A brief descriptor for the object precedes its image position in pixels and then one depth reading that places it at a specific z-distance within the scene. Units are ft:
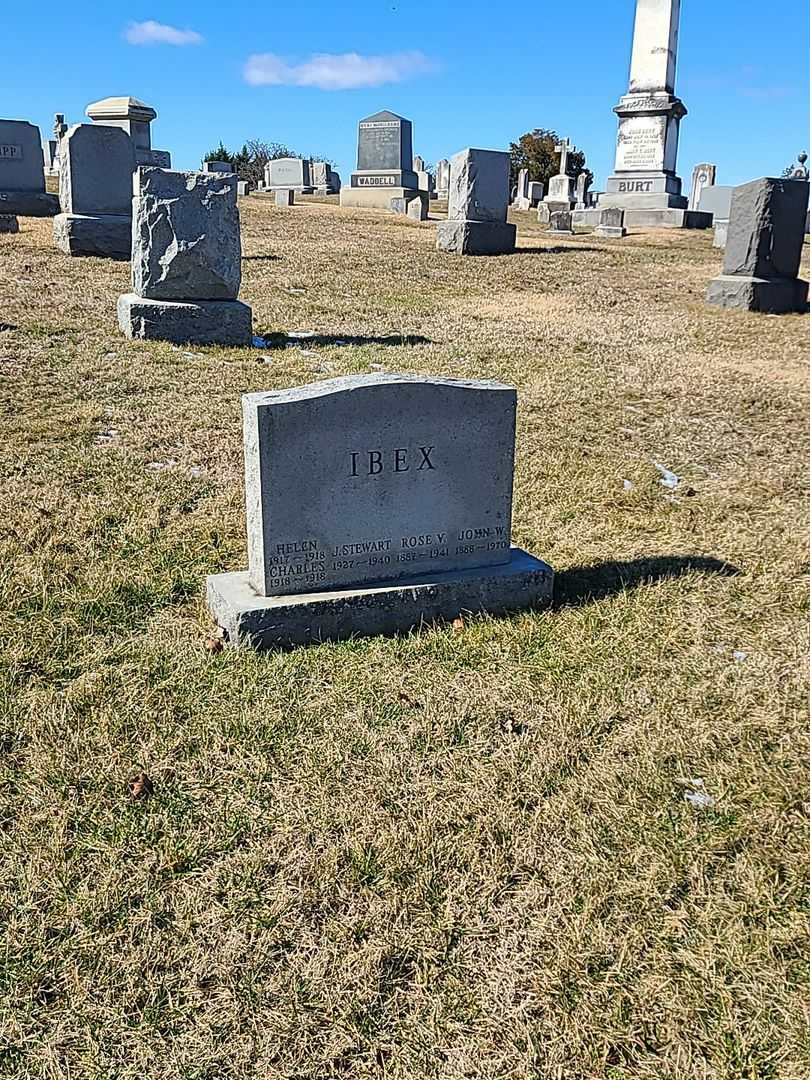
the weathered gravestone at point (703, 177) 100.73
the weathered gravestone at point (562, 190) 96.78
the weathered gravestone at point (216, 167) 101.71
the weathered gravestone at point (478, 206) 49.30
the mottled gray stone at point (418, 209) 73.67
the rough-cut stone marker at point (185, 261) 24.98
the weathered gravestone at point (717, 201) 83.10
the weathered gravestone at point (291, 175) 112.57
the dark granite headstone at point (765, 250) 37.14
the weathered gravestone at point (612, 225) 67.26
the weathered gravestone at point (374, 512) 10.70
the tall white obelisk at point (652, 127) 72.69
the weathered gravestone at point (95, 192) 39.93
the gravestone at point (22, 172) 52.60
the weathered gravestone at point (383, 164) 85.51
